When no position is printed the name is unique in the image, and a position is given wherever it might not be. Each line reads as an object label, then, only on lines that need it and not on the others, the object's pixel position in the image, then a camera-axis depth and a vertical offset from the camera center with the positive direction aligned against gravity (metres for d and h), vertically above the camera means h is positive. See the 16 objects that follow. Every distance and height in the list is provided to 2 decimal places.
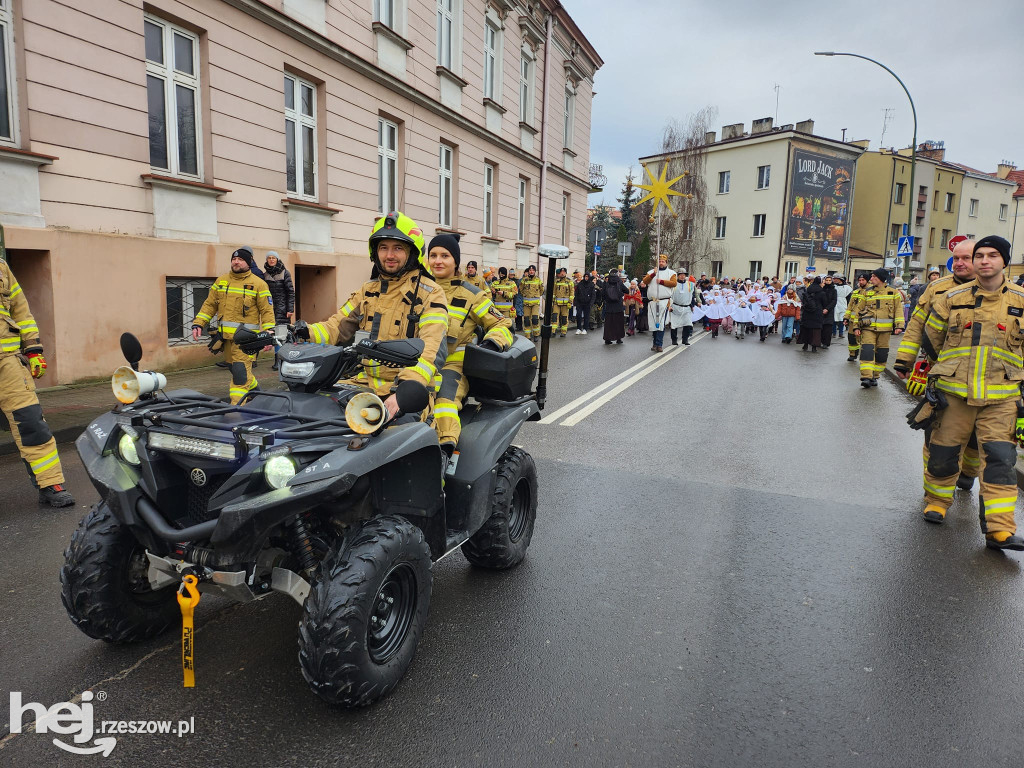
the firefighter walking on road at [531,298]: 19.19 -0.18
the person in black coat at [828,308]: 18.14 -0.19
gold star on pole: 21.00 +3.32
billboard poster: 46.12 +6.56
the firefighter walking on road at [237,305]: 7.79 -0.26
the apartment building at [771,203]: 45.97 +6.50
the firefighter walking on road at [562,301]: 20.30 -0.26
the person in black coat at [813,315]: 17.92 -0.38
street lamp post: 17.83 +4.49
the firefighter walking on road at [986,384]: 4.60 -0.54
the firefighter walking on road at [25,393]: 4.80 -0.82
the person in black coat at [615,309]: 17.53 -0.39
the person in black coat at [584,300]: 21.77 -0.21
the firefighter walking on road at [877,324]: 11.68 -0.36
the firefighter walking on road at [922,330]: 5.28 -0.22
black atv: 2.41 -0.86
